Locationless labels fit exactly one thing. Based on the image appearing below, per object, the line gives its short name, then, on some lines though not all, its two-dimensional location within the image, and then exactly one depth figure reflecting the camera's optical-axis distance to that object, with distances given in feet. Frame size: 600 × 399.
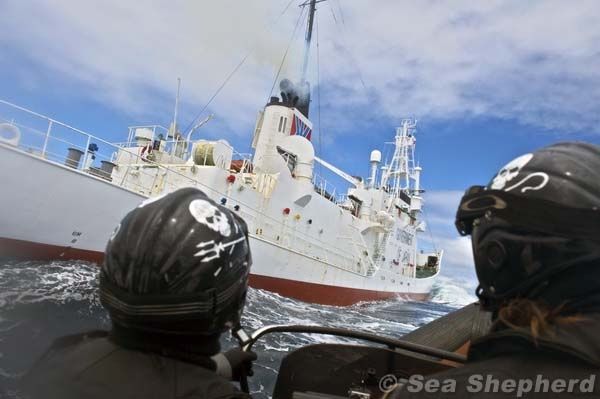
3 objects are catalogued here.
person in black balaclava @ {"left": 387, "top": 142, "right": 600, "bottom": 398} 2.63
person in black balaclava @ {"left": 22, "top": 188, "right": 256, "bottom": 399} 3.24
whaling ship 23.35
